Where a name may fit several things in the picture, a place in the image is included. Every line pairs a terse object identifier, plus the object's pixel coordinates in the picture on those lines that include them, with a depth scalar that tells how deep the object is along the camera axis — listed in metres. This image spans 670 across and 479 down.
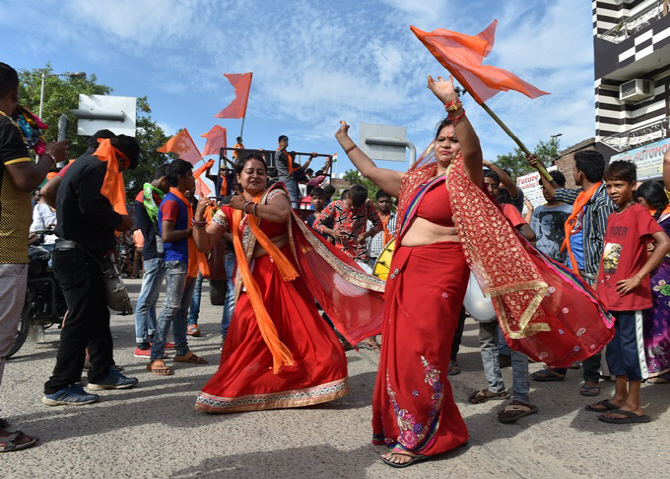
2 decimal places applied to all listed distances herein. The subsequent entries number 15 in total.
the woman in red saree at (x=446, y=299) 2.68
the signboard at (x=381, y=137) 8.55
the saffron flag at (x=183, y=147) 6.53
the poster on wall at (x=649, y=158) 12.36
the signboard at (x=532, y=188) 17.12
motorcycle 5.16
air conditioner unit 16.09
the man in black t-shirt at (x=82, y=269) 3.46
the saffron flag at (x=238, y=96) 7.54
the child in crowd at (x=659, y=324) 3.72
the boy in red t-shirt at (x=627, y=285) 3.42
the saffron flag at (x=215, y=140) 7.73
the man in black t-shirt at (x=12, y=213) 2.65
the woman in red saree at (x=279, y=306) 3.50
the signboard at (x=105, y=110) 6.85
